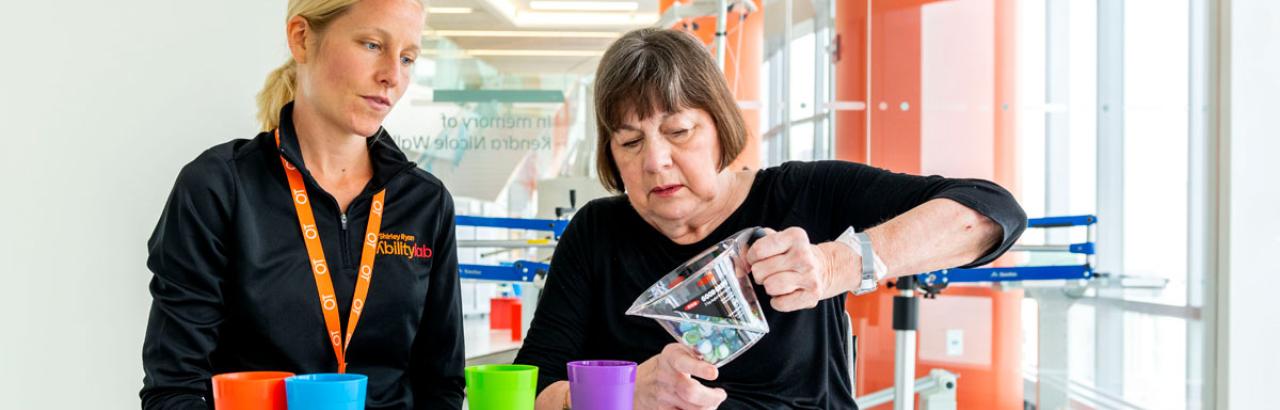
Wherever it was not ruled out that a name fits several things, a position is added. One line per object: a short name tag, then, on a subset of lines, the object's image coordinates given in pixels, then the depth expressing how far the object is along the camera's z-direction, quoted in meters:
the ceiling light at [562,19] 5.41
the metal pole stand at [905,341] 3.67
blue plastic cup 0.92
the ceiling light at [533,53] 5.29
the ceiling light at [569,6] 5.45
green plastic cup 1.03
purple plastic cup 1.05
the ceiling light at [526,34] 5.27
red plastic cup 0.93
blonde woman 1.41
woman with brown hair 1.49
